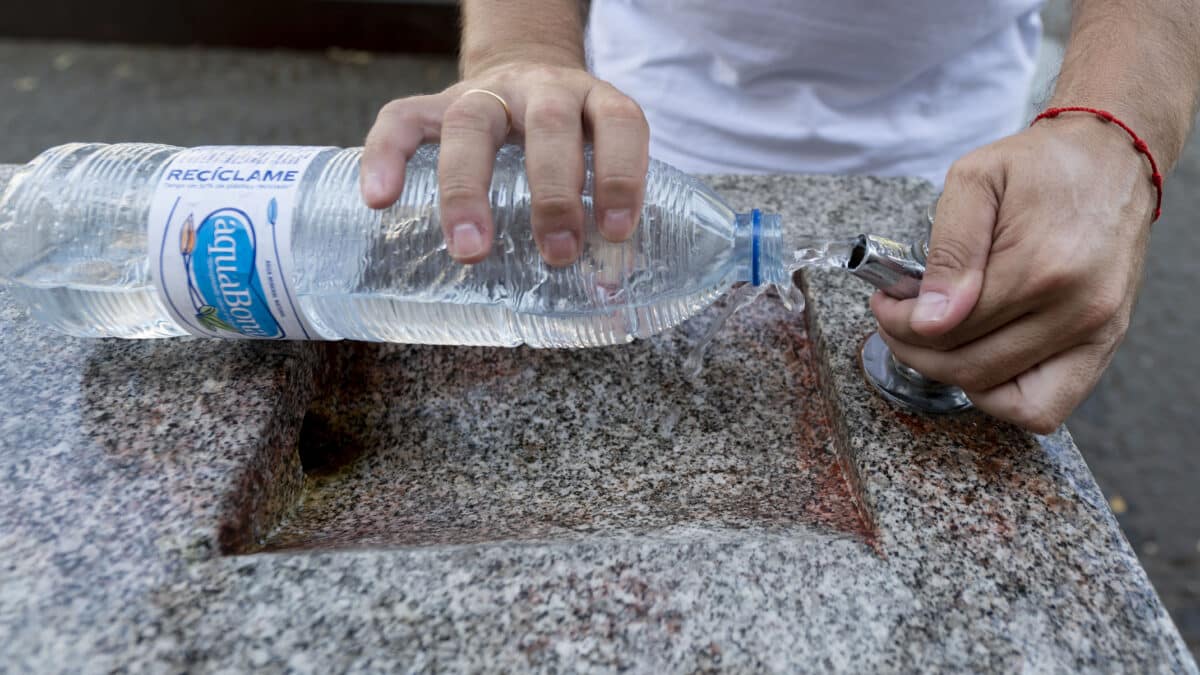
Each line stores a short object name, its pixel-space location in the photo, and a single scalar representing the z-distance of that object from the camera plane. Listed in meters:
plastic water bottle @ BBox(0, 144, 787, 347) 0.51
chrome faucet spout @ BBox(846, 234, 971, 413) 0.48
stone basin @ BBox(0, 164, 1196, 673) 0.42
